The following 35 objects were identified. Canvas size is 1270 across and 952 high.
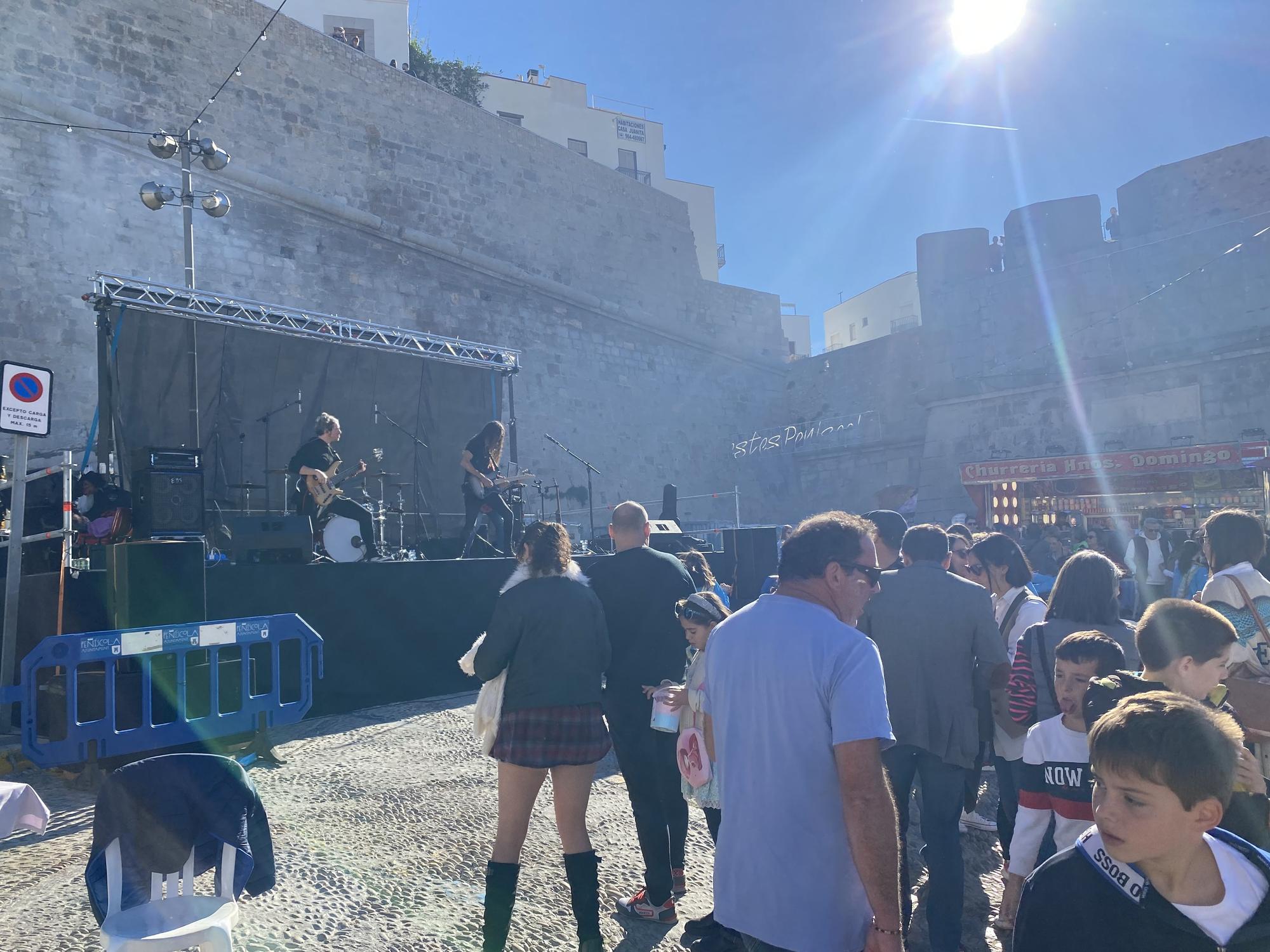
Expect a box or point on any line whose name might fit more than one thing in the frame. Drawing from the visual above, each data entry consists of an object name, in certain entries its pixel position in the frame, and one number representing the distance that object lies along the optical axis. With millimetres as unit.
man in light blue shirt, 1851
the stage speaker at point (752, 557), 9852
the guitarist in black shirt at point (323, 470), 7871
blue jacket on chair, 2400
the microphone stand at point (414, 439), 11502
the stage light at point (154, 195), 10039
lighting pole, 9953
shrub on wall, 29438
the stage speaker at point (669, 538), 9922
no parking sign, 5453
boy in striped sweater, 2756
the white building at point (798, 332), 49438
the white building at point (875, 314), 44125
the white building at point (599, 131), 33438
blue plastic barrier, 4820
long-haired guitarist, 8500
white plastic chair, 2277
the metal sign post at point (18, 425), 5449
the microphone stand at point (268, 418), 9945
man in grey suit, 3152
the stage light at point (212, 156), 9859
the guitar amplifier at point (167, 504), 6230
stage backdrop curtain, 9875
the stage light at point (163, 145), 9805
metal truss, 9109
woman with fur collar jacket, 2973
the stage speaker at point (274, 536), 7102
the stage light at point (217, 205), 10305
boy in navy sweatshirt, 1329
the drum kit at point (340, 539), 7770
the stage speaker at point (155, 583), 5488
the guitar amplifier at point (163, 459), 6387
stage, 6195
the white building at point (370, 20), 26953
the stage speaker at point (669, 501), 13617
